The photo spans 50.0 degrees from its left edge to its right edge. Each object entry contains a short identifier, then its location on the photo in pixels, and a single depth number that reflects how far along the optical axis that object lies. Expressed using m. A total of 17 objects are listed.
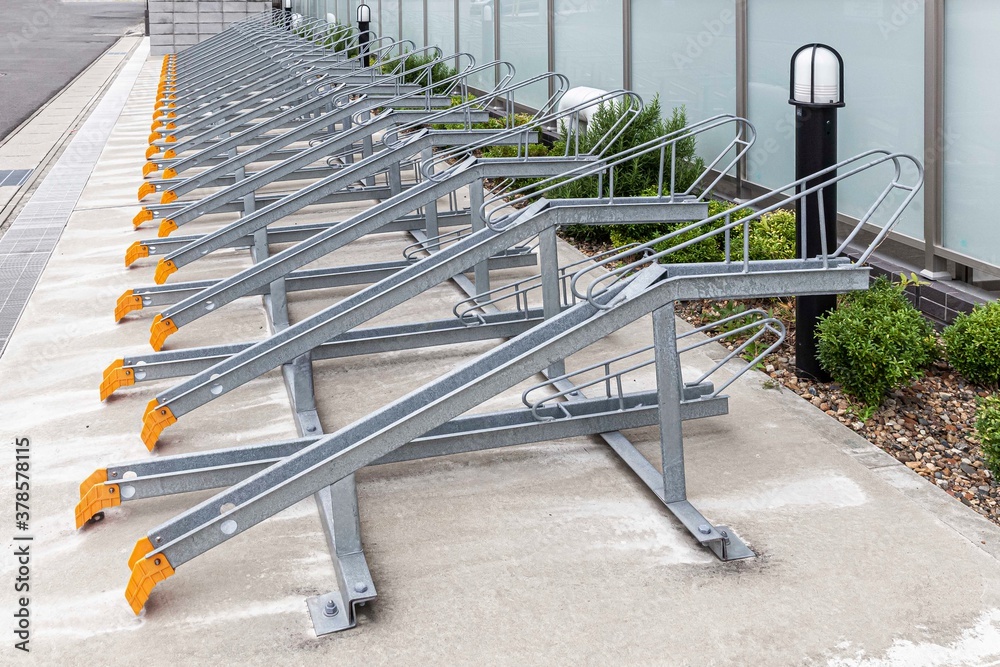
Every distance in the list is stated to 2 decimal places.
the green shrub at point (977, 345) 4.32
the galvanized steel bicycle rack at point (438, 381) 3.19
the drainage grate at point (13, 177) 10.70
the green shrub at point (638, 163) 7.15
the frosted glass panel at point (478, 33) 12.42
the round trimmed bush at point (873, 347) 4.32
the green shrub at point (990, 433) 3.68
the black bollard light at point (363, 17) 15.15
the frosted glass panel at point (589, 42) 8.88
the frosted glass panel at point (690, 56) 7.08
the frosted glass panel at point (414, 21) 15.83
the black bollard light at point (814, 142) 4.45
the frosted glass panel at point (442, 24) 14.04
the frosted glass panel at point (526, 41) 10.72
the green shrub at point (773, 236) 5.62
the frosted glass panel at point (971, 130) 4.72
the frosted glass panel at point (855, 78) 5.29
